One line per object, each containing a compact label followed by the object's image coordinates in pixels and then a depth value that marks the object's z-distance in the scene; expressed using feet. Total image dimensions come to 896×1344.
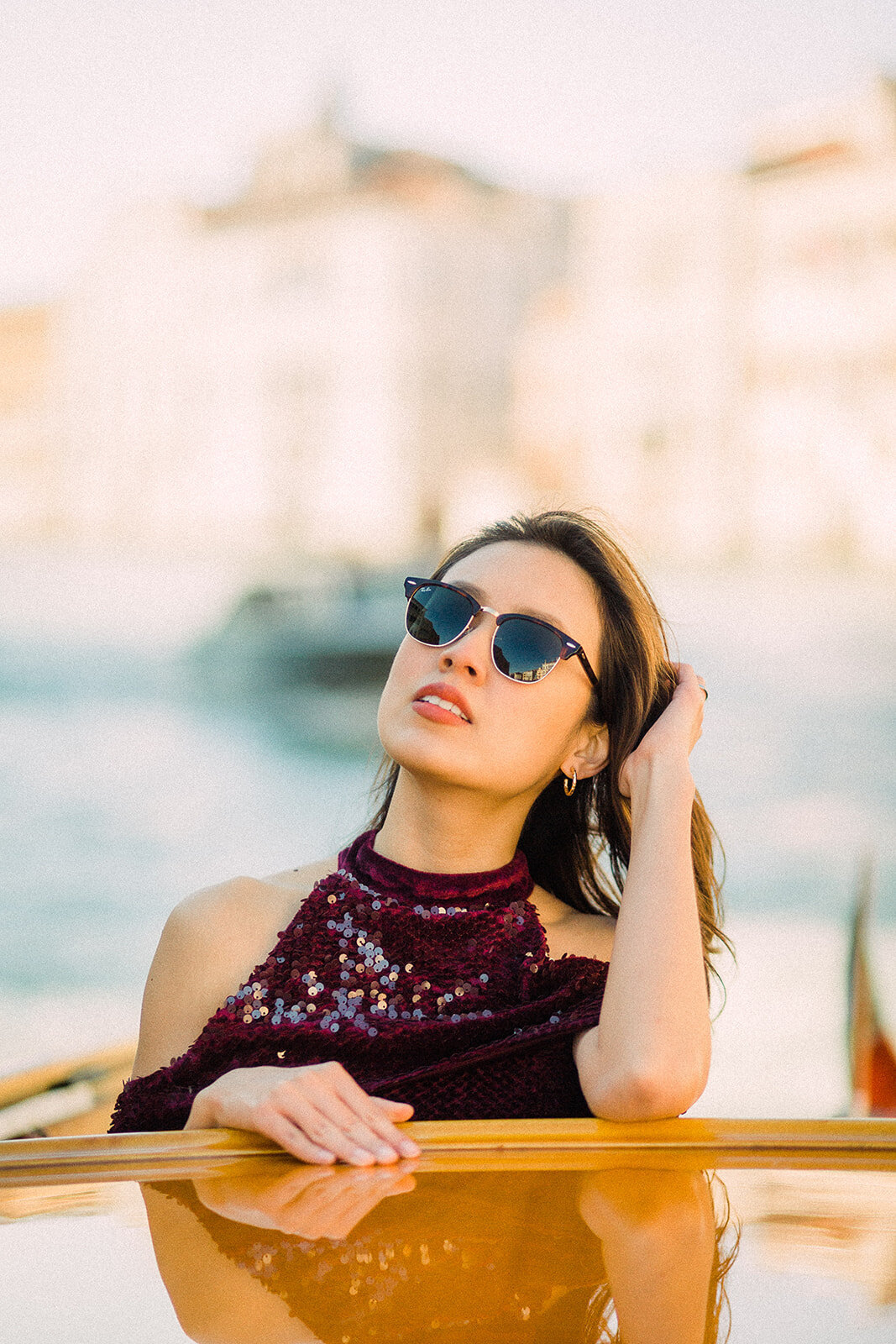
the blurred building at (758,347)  114.11
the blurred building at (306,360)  140.77
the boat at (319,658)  90.94
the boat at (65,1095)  7.18
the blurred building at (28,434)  158.20
